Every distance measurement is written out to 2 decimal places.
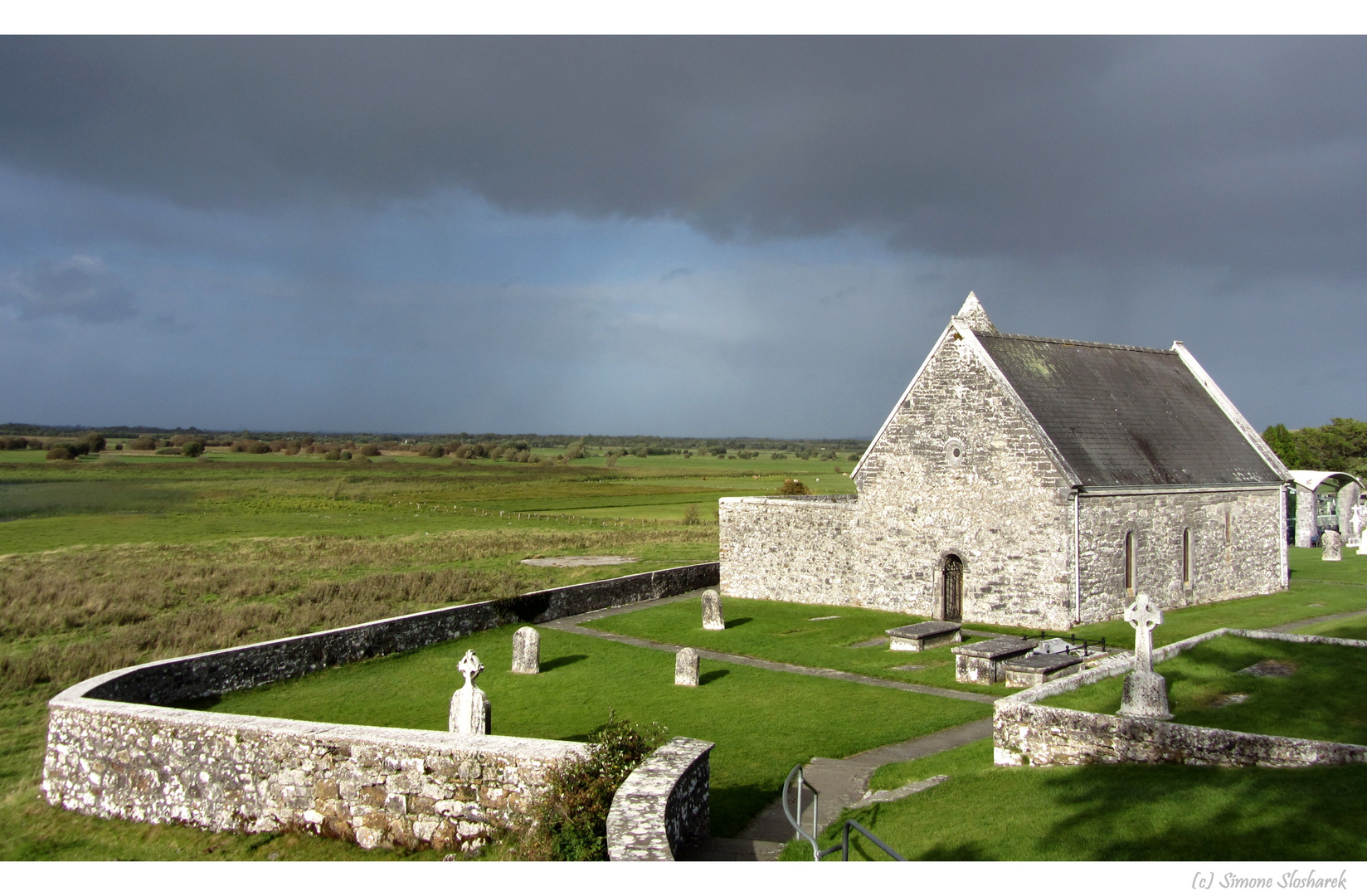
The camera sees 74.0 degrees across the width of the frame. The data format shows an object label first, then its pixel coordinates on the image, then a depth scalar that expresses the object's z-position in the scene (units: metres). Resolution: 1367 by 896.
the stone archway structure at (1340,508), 41.25
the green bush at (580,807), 9.12
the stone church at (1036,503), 24.56
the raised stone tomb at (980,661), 19.03
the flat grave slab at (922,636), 22.47
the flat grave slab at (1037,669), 18.28
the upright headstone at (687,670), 19.42
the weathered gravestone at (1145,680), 12.91
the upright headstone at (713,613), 25.84
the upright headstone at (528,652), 21.16
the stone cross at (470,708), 13.17
